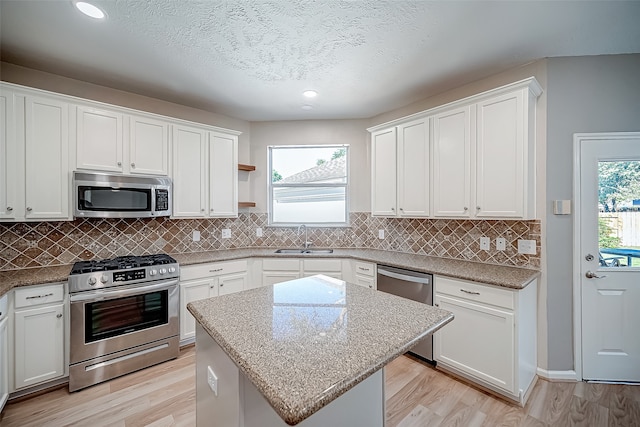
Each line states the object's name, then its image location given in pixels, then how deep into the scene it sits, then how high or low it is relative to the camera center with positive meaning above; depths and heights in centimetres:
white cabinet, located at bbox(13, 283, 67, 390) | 199 -92
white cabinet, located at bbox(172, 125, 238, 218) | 299 +47
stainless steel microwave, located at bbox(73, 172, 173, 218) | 239 +17
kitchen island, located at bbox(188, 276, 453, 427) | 79 -48
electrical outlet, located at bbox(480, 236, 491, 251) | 263 -30
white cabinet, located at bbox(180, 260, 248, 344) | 277 -76
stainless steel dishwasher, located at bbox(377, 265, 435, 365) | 246 -71
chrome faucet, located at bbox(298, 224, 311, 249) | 375 -35
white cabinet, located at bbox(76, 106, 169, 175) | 245 +69
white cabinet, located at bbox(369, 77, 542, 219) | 219 +50
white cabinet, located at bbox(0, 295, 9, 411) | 183 -97
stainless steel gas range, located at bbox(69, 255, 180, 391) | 216 -90
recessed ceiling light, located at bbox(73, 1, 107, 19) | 169 +130
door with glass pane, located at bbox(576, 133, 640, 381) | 220 -35
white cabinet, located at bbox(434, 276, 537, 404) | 198 -97
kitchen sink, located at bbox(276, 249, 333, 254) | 350 -51
